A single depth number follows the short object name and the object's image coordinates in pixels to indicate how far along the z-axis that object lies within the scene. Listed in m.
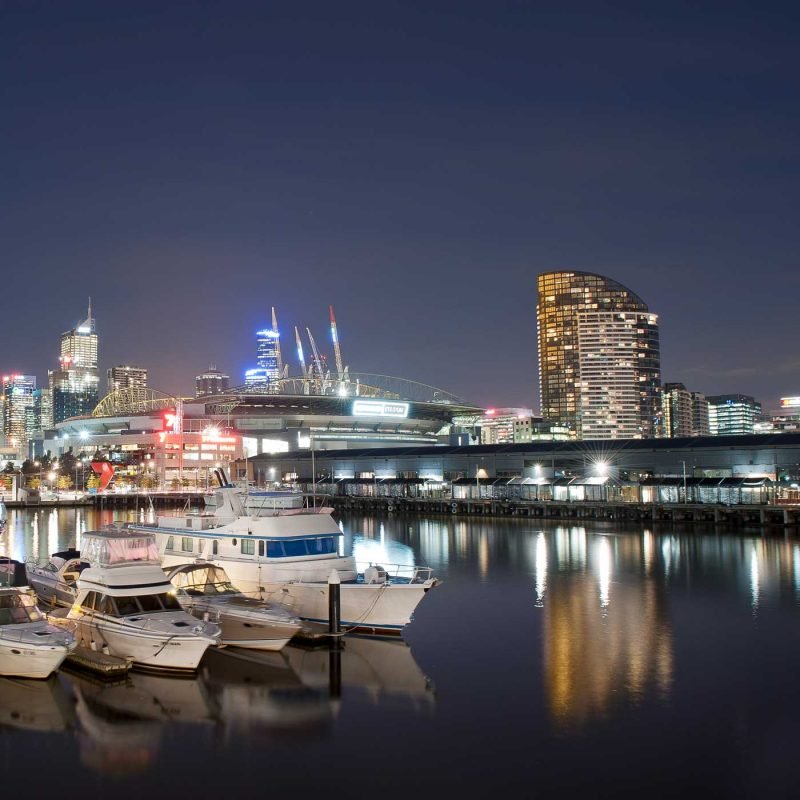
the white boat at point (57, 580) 28.79
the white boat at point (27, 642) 21.56
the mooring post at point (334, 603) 27.11
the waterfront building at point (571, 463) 78.69
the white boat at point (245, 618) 25.69
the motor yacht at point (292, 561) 28.03
